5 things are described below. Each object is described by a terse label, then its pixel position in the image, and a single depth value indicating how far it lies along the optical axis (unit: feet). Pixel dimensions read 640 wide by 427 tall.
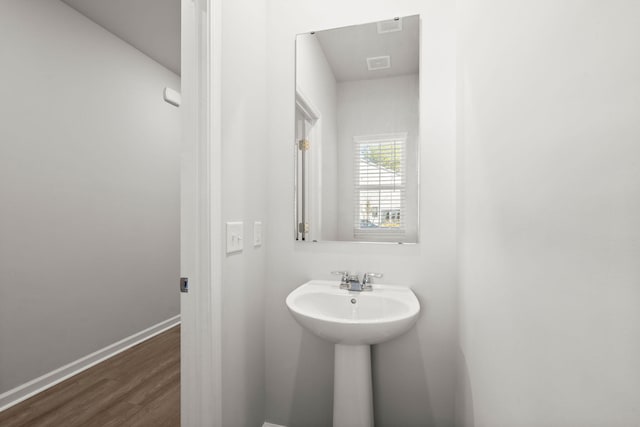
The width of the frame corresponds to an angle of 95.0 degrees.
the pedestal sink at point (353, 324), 3.57
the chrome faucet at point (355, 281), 4.58
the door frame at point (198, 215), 3.58
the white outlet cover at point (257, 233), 4.76
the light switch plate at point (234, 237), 3.99
